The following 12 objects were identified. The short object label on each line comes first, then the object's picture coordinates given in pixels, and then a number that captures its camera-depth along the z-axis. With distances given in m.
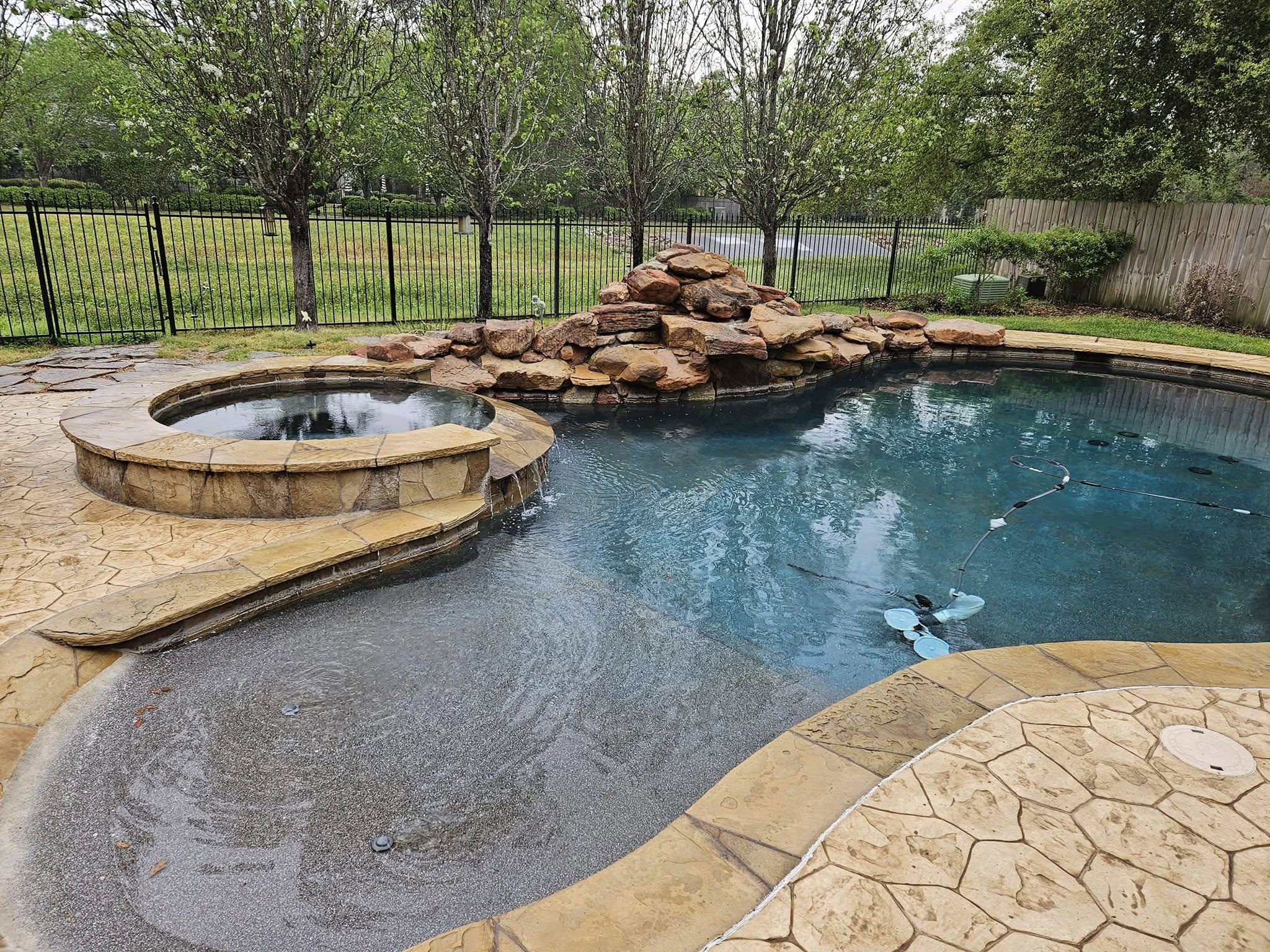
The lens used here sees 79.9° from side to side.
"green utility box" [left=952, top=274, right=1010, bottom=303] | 13.63
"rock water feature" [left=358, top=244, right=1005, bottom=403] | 8.07
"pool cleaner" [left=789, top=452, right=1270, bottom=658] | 3.84
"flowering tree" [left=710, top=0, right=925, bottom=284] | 11.07
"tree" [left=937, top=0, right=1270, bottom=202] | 11.41
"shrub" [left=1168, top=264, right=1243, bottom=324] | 12.38
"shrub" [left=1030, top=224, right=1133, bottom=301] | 13.48
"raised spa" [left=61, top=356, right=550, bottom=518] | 4.43
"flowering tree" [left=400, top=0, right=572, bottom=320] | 9.12
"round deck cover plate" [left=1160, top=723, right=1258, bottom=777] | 2.57
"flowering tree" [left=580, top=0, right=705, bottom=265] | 10.93
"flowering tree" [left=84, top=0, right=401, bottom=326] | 8.03
